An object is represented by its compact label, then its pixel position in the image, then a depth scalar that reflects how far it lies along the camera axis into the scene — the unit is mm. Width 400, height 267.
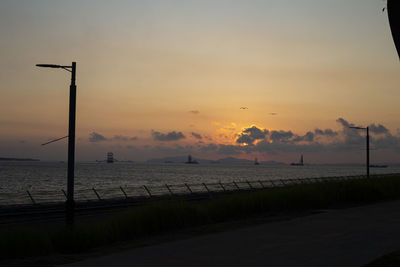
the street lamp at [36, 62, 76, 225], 14578
